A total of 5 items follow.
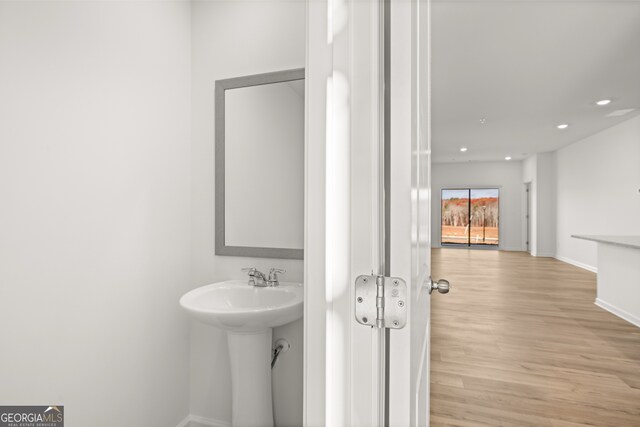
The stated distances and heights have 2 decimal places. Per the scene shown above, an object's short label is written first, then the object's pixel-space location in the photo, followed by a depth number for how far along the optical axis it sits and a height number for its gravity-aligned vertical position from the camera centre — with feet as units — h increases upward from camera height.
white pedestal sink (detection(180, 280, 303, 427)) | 5.17 -1.91
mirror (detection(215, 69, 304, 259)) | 5.76 +0.85
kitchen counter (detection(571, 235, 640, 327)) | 12.09 -2.27
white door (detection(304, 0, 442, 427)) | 1.82 +0.06
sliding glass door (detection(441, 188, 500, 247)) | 36.27 -0.10
